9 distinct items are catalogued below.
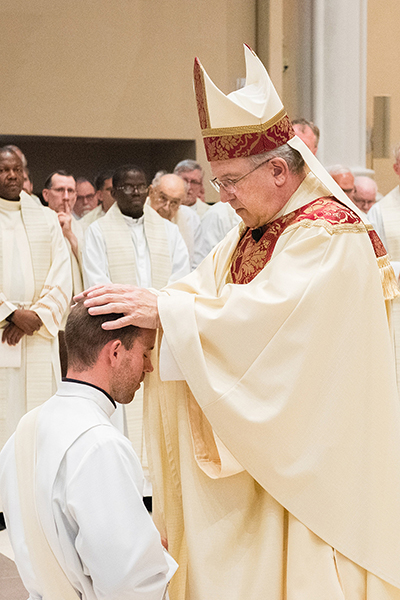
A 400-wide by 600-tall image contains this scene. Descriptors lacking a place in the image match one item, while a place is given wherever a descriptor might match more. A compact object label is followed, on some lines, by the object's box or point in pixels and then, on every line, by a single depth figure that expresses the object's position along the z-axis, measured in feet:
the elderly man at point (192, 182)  30.50
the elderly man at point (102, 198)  27.48
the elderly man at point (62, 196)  24.64
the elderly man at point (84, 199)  31.78
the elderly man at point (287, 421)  8.68
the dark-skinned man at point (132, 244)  21.45
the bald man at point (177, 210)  25.96
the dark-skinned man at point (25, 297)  18.95
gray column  32.86
